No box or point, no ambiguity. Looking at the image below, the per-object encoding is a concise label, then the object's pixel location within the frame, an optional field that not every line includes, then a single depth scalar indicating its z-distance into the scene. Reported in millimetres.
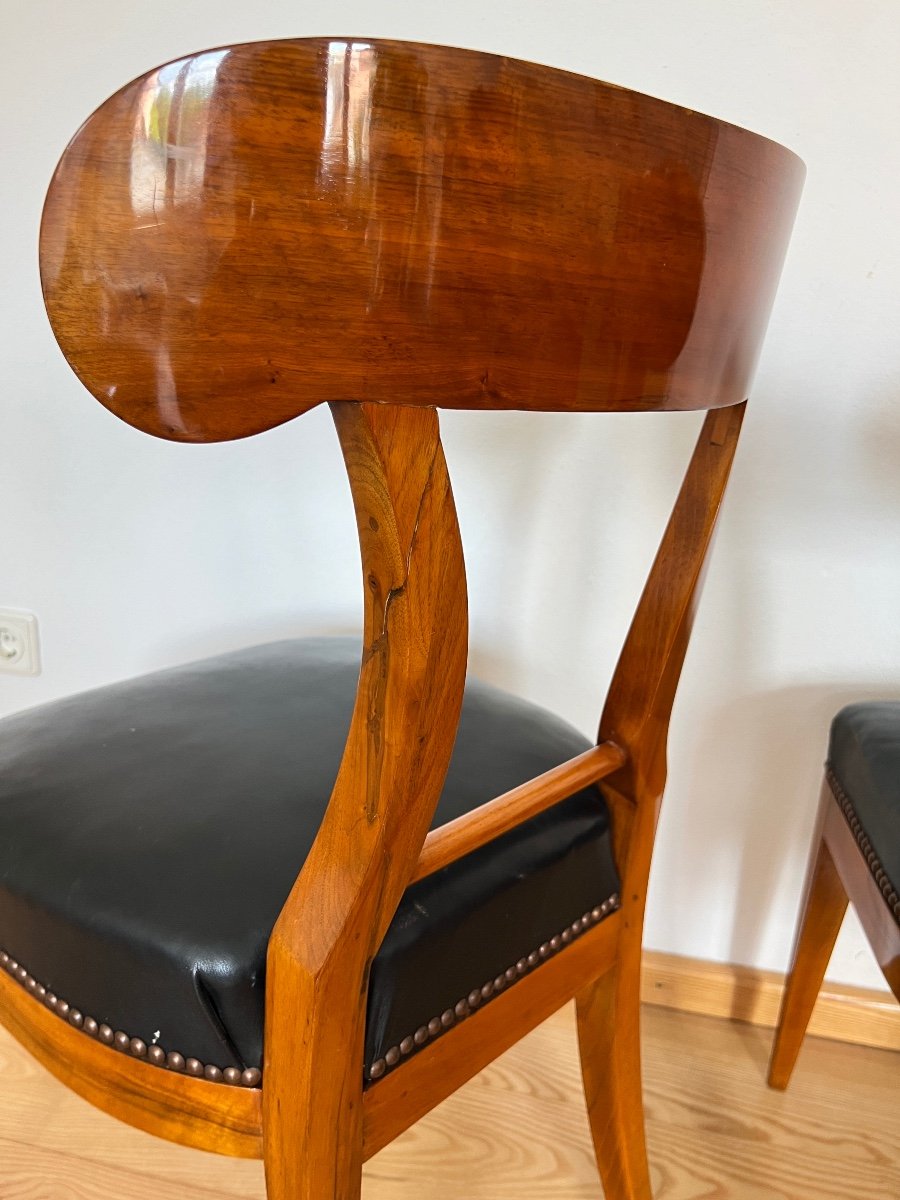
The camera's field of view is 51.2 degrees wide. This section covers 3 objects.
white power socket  1279
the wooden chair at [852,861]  702
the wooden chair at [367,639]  343
